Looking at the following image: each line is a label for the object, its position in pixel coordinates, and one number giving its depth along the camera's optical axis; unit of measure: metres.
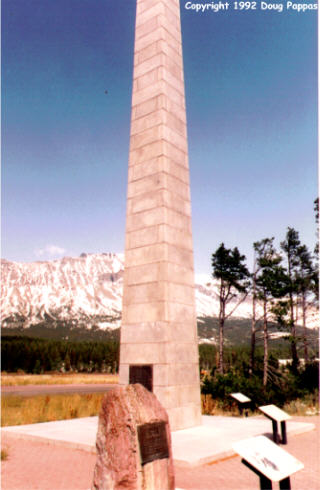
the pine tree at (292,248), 32.16
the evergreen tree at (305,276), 30.22
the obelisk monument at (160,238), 10.86
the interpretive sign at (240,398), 11.64
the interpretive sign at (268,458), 4.61
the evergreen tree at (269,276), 25.73
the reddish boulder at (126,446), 4.61
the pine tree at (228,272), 28.61
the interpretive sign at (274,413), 9.14
